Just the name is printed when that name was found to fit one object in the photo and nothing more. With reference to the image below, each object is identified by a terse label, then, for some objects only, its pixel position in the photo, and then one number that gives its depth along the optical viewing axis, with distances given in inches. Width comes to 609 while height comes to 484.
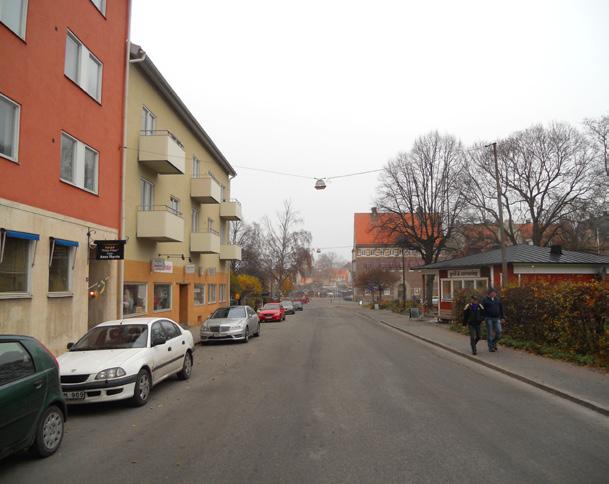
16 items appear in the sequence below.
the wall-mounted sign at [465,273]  1073.8
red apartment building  425.4
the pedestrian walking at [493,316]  538.9
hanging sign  552.1
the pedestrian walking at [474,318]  540.1
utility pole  851.6
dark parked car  184.5
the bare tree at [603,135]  1285.7
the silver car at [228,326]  708.0
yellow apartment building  709.9
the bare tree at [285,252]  2432.3
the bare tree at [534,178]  1527.1
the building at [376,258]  2456.9
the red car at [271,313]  1332.4
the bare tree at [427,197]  1620.3
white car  284.4
